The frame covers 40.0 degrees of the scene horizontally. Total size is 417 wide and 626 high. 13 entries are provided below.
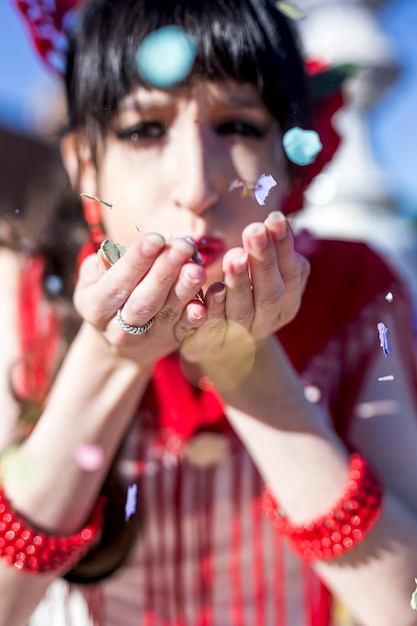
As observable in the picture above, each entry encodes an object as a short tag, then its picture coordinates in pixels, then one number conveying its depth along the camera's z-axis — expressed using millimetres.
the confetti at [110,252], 356
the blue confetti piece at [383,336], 505
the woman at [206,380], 399
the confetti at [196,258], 353
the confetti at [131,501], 578
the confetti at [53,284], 676
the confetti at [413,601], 468
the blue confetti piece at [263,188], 423
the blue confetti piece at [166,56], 467
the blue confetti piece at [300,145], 466
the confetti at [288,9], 566
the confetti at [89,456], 477
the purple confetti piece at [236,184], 437
